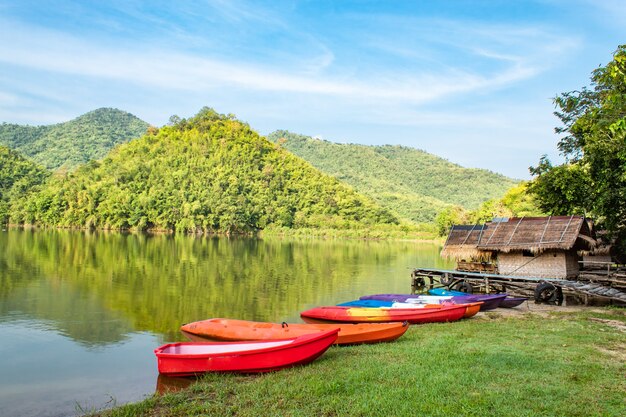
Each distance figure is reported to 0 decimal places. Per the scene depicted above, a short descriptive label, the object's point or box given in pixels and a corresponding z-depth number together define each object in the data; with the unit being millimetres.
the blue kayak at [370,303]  16075
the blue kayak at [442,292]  19556
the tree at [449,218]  65688
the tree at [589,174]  16297
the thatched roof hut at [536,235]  20031
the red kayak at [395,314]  13898
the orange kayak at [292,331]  10750
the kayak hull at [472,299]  16312
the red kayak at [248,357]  9055
